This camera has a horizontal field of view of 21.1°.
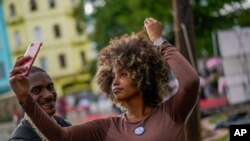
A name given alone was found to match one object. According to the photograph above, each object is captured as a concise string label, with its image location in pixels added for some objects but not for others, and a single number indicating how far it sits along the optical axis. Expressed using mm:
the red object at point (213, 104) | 19230
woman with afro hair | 3119
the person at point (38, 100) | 3799
